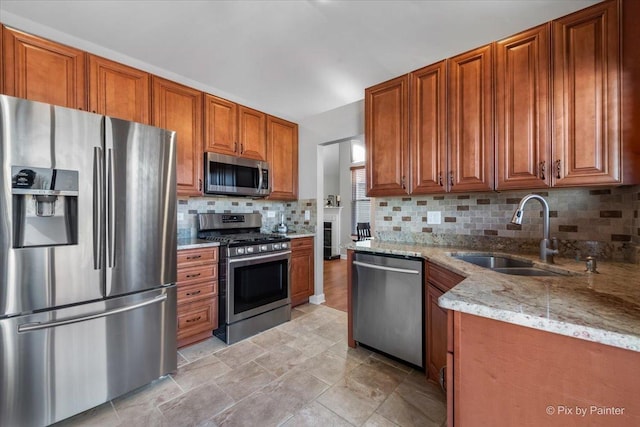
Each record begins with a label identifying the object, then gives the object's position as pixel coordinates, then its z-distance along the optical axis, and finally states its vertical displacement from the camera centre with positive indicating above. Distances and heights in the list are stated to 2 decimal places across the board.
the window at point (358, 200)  6.84 +0.35
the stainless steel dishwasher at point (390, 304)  1.89 -0.73
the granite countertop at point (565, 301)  0.68 -0.30
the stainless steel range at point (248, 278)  2.45 -0.67
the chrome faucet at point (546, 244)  1.53 -0.19
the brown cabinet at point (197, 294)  2.27 -0.74
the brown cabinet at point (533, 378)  0.68 -0.49
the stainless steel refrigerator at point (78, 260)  1.34 -0.27
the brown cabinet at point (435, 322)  1.62 -0.74
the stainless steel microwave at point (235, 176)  2.72 +0.43
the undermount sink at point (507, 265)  1.50 -0.34
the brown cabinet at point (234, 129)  2.76 +0.98
